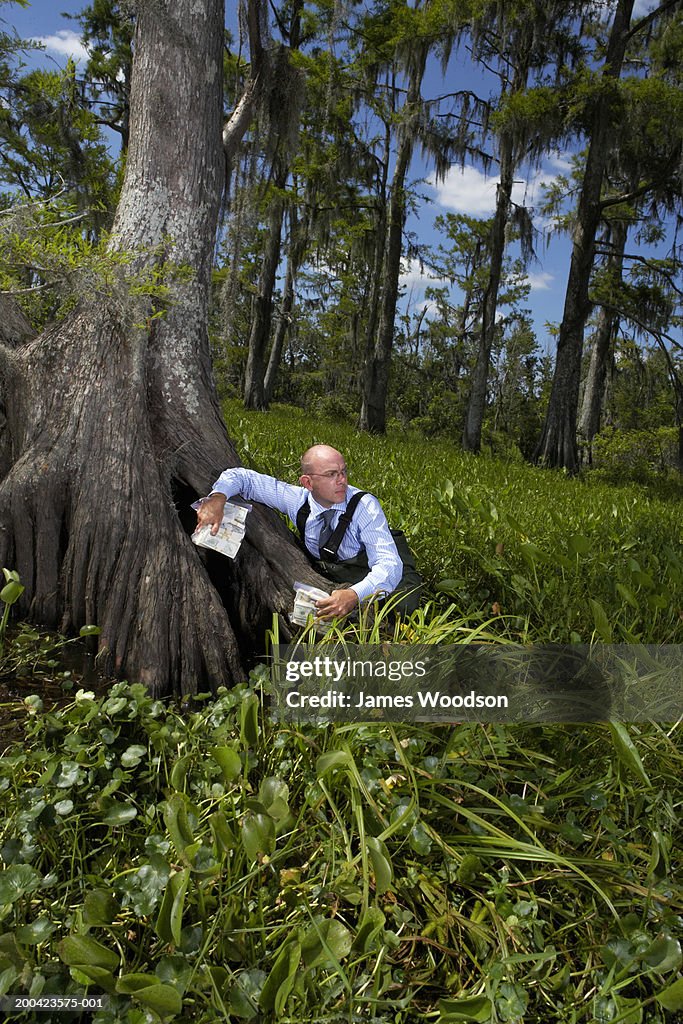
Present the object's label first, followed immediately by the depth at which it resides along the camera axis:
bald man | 3.22
